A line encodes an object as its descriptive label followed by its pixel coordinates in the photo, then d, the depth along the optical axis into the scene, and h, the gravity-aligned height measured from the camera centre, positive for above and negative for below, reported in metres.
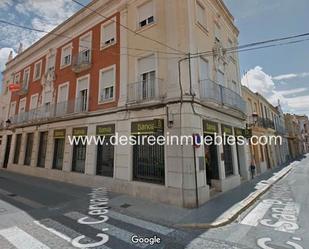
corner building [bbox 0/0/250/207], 7.73 +2.89
